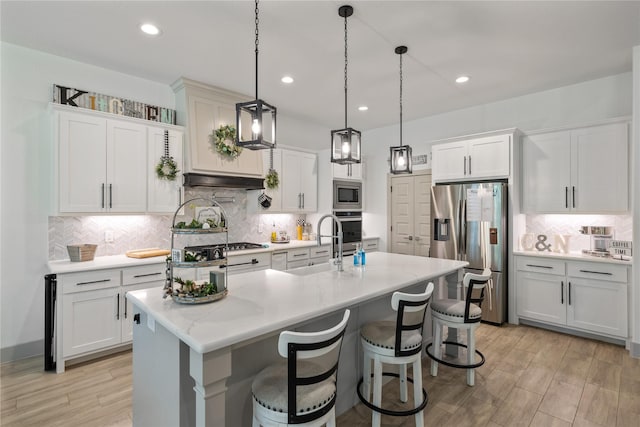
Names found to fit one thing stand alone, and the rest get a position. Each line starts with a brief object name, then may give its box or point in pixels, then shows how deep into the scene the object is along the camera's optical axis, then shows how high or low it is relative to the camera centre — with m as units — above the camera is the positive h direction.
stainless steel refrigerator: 4.04 -0.22
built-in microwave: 5.24 +0.34
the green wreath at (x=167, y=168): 3.63 +0.55
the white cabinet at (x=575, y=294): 3.40 -0.92
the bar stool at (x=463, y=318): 2.53 -0.85
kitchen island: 1.33 -0.61
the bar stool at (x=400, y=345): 1.90 -0.81
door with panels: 5.39 +0.04
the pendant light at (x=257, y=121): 1.86 +0.57
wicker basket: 3.17 -0.37
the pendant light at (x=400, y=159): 2.88 +0.52
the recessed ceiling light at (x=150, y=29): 2.71 +1.63
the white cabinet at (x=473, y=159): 4.13 +0.79
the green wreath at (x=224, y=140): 4.01 +0.96
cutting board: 3.39 -0.41
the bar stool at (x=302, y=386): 1.34 -0.81
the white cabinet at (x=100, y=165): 3.06 +0.53
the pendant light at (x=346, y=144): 2.46 +0.56
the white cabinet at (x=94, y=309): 2.87 -0.90
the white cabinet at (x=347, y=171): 5.25 +0.76
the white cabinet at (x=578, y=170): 3.54 +0.54
